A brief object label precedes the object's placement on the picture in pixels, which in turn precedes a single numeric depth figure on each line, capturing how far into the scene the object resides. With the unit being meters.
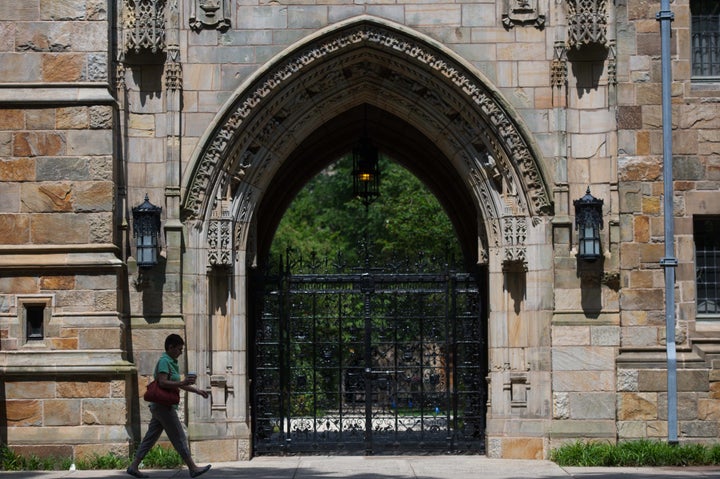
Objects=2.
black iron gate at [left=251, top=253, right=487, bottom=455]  17.75
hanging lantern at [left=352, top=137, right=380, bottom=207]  19.91
